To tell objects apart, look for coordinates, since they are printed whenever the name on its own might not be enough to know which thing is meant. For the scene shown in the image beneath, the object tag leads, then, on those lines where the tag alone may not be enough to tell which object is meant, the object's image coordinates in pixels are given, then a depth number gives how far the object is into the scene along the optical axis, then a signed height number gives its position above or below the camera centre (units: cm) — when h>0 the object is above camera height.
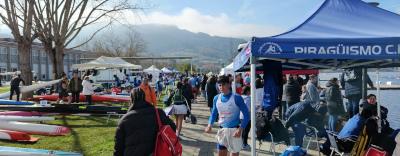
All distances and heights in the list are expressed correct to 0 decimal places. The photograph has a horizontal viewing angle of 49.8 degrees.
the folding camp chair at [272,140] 784 -129
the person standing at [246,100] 936 -64
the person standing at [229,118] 639 -71
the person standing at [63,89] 1948 -74
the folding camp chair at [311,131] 826 -123
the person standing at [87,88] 1881 -68
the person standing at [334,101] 1112 -83
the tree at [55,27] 2509 +274
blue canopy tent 573 +44
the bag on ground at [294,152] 639 -121
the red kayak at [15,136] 1085 -158
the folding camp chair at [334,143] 684 -120
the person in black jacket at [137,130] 465 -62
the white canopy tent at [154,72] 4809 +1
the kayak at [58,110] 1491 -129
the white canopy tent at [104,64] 2864 +59
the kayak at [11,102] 1638 -109
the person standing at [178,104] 1100 -85
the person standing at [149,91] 1132 -50
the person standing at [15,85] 2235 -57
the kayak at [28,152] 829 -152
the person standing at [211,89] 1552 -65
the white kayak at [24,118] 1265 -136
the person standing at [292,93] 1249 -66
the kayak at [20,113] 1399 -128
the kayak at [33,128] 1198 -151
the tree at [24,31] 2178 +217
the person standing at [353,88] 1159 -51
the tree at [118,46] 7956 +513
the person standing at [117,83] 3553 -86
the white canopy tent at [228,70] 2536 +6
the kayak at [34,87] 1966 -60
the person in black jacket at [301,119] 841 -98
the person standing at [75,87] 1902 -61
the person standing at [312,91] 1253 -62
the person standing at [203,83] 2605 -75
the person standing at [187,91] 1289 -60
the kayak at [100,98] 2138 -124
